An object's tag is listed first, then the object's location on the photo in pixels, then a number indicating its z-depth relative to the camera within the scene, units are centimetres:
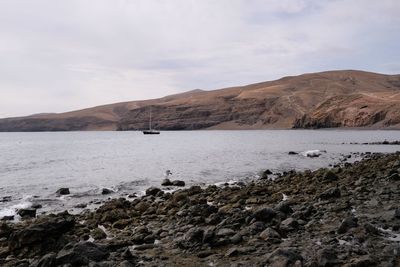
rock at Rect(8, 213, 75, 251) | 1211
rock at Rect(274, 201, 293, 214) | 1418
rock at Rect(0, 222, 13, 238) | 1426
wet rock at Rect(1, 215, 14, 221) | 1886
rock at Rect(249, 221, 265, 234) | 1185
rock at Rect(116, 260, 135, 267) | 967
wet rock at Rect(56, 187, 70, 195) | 2702
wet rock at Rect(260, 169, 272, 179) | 3138
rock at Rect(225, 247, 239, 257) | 1014
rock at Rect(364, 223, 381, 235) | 1083
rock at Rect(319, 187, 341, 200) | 1678
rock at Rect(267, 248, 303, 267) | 884
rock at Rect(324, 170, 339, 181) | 2391
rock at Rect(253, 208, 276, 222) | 1298
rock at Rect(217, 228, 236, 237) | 1162
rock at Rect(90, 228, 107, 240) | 1343
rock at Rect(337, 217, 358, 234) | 1119
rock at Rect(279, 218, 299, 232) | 1188
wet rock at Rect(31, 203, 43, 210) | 2180
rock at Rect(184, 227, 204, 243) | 1133
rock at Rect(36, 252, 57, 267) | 988
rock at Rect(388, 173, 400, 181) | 2027
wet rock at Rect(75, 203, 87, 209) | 2185
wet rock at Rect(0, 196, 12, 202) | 2507
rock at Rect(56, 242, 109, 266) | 997
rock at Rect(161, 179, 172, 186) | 2996
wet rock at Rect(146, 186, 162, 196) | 2461
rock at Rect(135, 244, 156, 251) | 1145
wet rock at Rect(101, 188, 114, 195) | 2683
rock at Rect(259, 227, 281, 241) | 1109
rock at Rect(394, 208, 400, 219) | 1231
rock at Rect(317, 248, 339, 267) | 876
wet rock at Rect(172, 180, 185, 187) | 2973
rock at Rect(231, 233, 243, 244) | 1107
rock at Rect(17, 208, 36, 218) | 1939
